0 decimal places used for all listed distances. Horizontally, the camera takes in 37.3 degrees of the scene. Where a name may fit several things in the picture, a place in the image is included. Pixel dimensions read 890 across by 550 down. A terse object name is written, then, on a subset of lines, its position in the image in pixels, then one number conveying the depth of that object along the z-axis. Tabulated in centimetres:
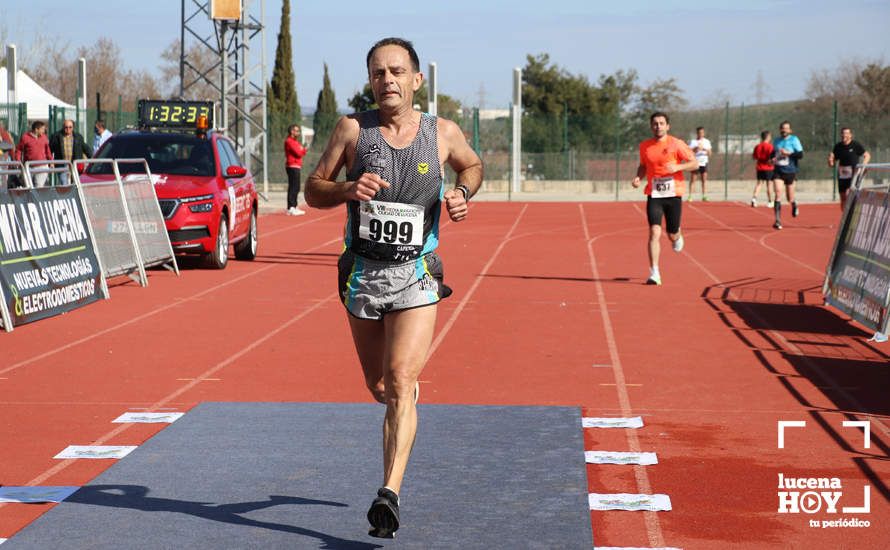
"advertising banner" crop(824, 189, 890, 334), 1156
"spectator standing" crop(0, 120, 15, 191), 2293
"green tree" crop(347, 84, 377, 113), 7050
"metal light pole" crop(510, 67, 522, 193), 4406
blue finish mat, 571
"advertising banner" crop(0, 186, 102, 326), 1230
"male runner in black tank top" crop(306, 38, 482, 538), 564
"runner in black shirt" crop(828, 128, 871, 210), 2597
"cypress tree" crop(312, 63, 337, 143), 4675
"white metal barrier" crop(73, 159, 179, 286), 1504
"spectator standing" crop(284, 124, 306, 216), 3075
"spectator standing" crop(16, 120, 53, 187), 2453
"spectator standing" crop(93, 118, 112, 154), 2850
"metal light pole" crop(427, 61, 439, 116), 4056
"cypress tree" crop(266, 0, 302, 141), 7106
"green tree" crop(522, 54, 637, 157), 6812
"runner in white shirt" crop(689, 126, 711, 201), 3762
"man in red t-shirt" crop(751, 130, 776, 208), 3350
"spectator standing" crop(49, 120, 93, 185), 2555
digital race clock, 2581
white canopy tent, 3822
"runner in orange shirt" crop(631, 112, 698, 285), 1573
